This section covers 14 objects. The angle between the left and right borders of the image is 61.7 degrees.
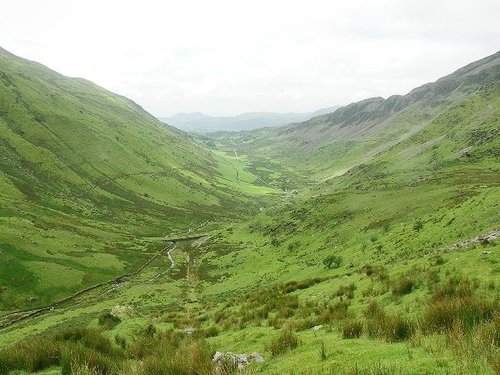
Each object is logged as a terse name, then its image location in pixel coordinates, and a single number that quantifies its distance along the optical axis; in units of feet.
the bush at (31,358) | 55.01
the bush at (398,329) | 43.11
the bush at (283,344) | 49.73
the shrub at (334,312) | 65.44
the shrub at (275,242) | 315.00
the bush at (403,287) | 71.15
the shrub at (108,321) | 110.24
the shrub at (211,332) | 82.02
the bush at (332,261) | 183.11
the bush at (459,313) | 40.22
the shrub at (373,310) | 54.03
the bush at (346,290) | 88.12
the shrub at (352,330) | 49.11
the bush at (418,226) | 174.65
